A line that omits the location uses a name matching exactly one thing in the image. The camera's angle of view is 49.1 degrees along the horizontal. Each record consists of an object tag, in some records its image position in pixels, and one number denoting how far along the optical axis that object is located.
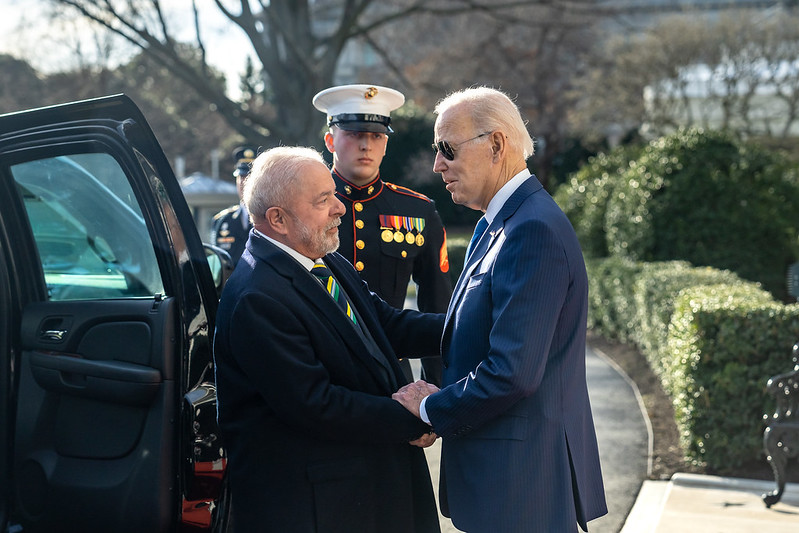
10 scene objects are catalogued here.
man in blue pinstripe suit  2.27
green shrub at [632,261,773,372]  7.14
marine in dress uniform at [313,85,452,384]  3.82
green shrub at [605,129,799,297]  9.50
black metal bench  4.58
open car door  2.72
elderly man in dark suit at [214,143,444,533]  2.39
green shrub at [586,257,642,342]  9.66
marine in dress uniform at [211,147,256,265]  6.16
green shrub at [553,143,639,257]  12.59
